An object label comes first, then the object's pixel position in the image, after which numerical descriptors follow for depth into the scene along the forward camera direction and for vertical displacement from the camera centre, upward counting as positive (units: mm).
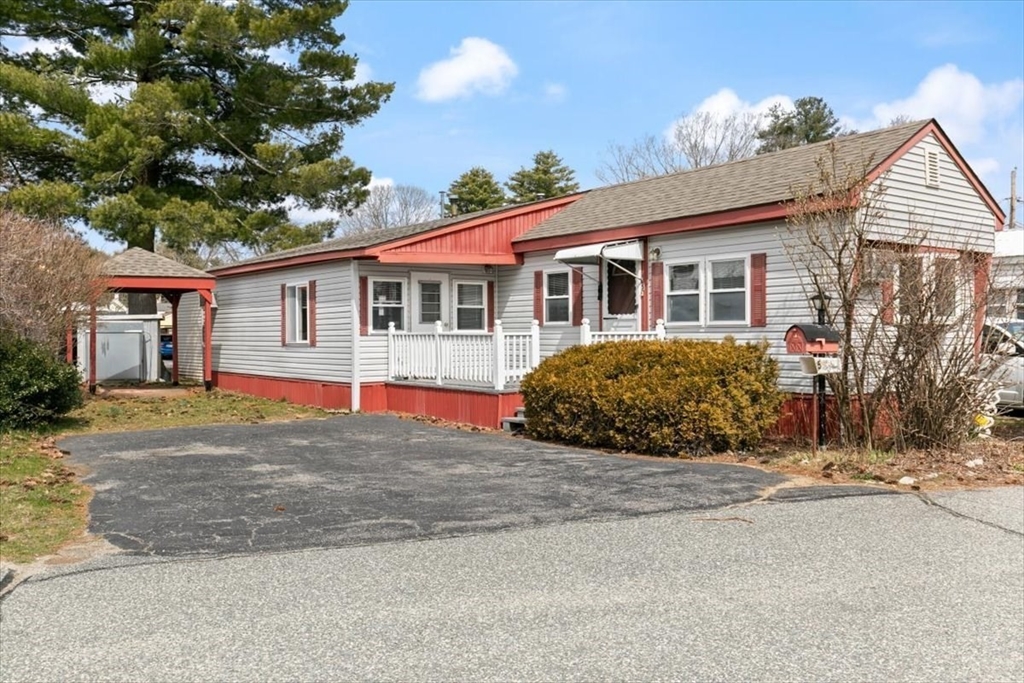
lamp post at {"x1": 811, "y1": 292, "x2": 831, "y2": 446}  9820 -560
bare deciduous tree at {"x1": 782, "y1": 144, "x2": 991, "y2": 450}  9367 +15
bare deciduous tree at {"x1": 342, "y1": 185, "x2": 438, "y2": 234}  53594 +8181
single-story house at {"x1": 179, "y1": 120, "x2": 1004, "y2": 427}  12359 +954
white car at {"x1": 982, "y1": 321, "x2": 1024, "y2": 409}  9477 -168
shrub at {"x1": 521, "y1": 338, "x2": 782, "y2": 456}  9797 -770
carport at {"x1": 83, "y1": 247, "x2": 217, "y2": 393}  18438 +1227
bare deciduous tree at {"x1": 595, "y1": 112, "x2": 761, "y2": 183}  41500 +9259
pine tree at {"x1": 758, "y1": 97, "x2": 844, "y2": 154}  46531 +11691
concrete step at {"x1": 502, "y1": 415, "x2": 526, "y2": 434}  12488 -1375
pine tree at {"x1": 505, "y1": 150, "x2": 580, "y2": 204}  41344 +7625
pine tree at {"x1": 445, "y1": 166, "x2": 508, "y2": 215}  39594 +6740
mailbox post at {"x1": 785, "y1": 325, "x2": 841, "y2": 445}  9602 -154
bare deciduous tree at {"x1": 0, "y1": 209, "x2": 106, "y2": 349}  12438 +900
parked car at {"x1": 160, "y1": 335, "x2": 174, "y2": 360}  28203 -435
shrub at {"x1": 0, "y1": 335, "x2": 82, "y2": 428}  11273 -694
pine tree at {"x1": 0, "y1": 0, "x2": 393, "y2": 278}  21125 +5815
